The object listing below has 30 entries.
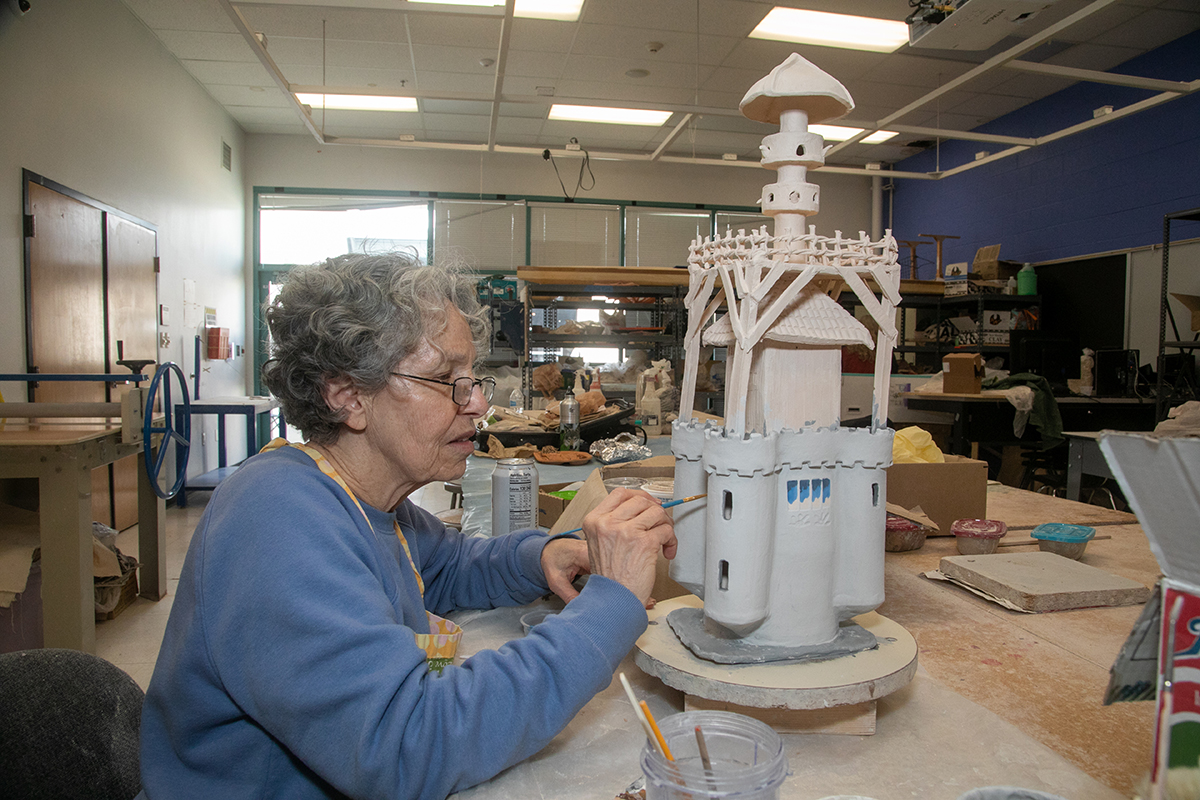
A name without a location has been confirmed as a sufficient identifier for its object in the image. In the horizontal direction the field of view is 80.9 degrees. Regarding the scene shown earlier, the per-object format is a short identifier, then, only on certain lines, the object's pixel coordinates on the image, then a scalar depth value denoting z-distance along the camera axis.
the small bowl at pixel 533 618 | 1.25
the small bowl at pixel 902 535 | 1.82
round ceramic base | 0.87
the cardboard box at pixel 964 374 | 5.54
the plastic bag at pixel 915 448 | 2.05
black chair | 0.95
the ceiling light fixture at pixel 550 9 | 4.91
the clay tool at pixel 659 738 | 0.66
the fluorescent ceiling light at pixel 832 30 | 5.25
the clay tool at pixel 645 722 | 0.67
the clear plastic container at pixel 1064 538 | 1.71
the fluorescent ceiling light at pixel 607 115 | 7.11
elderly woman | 0.74
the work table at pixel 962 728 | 0.83
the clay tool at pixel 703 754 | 0.68
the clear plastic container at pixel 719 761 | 0.65
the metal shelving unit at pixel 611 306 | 5.88
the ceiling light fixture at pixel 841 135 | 6.36
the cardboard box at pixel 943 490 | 1.93
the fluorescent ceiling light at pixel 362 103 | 6.94
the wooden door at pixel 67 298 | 4.07
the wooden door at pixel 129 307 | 4.98
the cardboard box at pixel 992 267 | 6.92
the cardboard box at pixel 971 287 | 6.90
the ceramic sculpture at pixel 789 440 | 0.96
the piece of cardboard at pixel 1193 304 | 4.88
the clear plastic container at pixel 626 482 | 1.80
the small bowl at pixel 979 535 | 1.74
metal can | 1.67
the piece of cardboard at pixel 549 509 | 1.82
